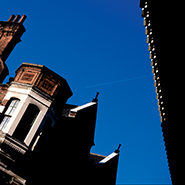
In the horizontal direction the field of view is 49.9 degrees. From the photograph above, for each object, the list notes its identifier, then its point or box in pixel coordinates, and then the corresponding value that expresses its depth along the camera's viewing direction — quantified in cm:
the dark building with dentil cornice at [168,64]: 805
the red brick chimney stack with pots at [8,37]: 1619
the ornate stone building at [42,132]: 1180
